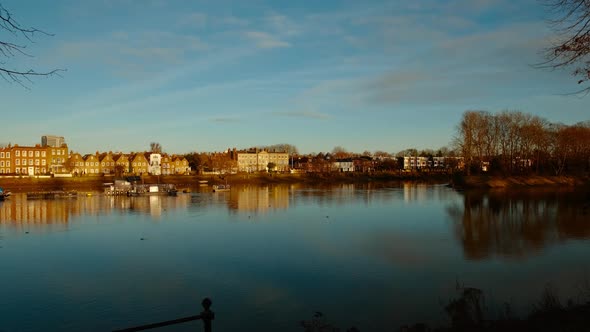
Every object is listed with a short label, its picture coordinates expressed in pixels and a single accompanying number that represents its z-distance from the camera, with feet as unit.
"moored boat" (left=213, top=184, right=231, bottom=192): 215.82
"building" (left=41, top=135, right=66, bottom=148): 350.89
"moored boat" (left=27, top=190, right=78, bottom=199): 175.52
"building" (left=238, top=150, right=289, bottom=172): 424.87
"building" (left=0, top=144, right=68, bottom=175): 274.77
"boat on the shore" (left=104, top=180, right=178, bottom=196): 194.39
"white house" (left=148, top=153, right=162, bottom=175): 327.26
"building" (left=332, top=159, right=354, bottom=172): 466.41
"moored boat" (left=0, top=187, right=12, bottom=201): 173.56
